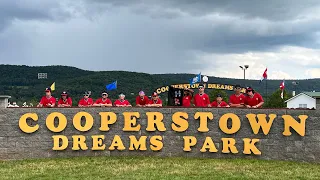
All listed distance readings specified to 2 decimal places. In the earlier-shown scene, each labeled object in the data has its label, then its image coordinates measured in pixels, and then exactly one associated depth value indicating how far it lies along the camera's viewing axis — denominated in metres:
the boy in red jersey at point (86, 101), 15.38
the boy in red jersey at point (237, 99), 14.33
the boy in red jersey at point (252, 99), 14.13
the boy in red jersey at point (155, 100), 15.30
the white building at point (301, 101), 70.87
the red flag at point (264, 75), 37.63
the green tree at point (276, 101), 68.98
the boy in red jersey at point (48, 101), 14.92
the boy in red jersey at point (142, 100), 15.27
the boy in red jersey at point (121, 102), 15.12
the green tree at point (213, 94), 61.59
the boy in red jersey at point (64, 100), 15.03
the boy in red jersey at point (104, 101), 15.03
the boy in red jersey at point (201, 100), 14.75
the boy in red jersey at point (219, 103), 14.78
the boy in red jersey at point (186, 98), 15.87
